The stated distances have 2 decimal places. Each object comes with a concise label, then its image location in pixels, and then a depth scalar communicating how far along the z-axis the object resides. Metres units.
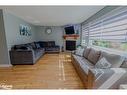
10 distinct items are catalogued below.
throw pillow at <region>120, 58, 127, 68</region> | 1.52
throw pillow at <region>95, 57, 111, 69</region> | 1.67
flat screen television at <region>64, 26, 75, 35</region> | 5.64
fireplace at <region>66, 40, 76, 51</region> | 5.88
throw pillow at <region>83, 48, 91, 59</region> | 2.88
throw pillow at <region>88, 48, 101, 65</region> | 2.22
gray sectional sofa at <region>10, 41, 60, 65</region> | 3.06
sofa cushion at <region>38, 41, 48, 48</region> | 5.73
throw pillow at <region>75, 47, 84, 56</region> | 3.28
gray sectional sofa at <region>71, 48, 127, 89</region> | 1.33
